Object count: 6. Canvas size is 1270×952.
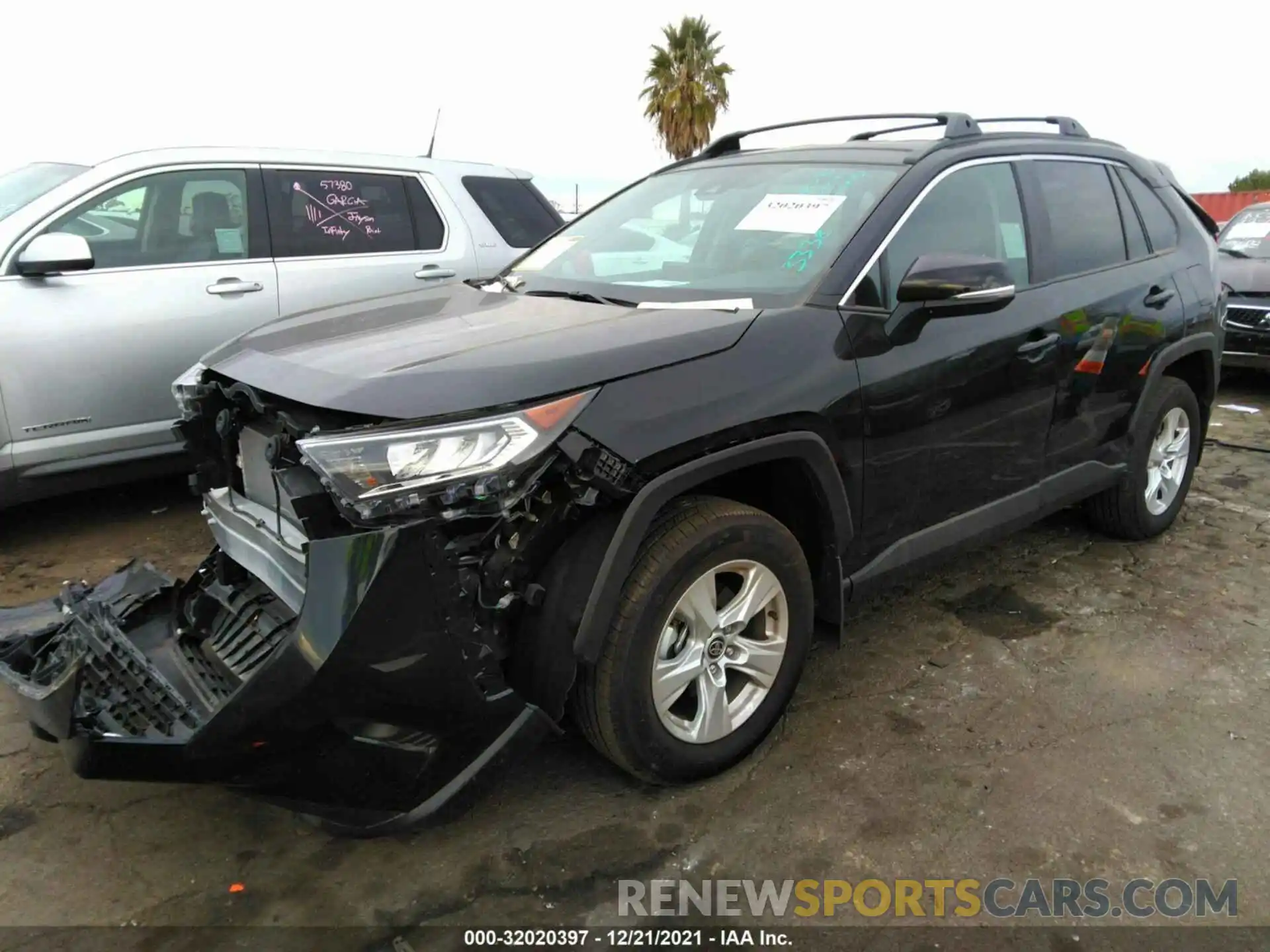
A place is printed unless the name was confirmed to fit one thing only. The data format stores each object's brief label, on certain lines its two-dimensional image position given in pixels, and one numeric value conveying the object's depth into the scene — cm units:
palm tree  2903
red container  2539
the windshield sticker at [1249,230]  855
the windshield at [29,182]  443
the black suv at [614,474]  205
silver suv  414
